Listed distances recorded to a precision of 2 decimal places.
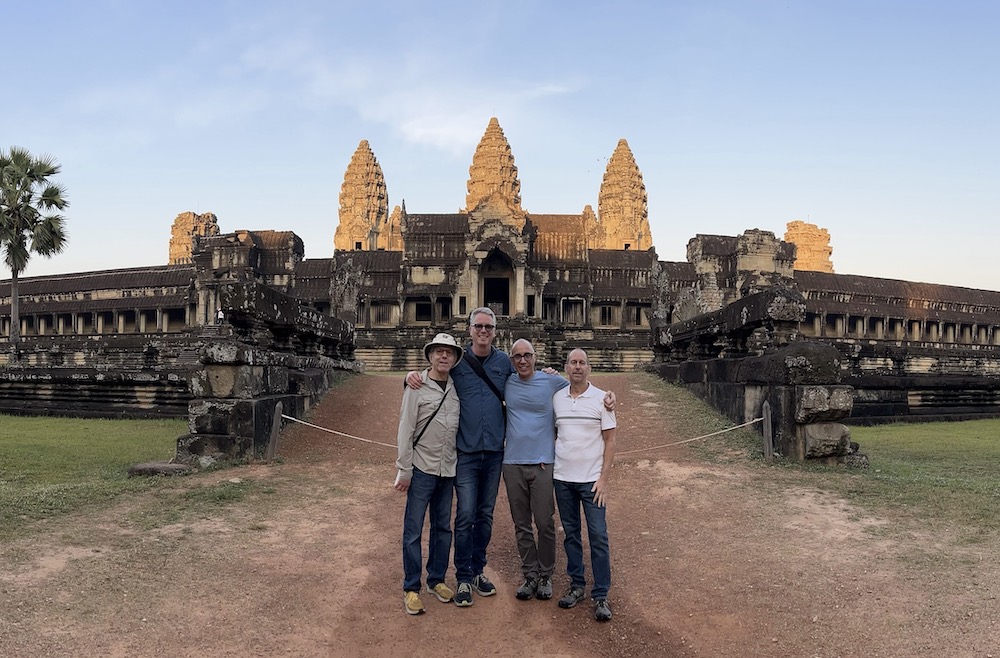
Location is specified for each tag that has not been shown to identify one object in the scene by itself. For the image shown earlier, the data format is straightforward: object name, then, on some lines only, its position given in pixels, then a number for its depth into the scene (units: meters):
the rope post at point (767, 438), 8.72
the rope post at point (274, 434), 9.15
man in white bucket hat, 4.66
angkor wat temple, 29.05
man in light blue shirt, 4.72
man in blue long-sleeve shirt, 4.70
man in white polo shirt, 4.60
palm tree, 30.50
